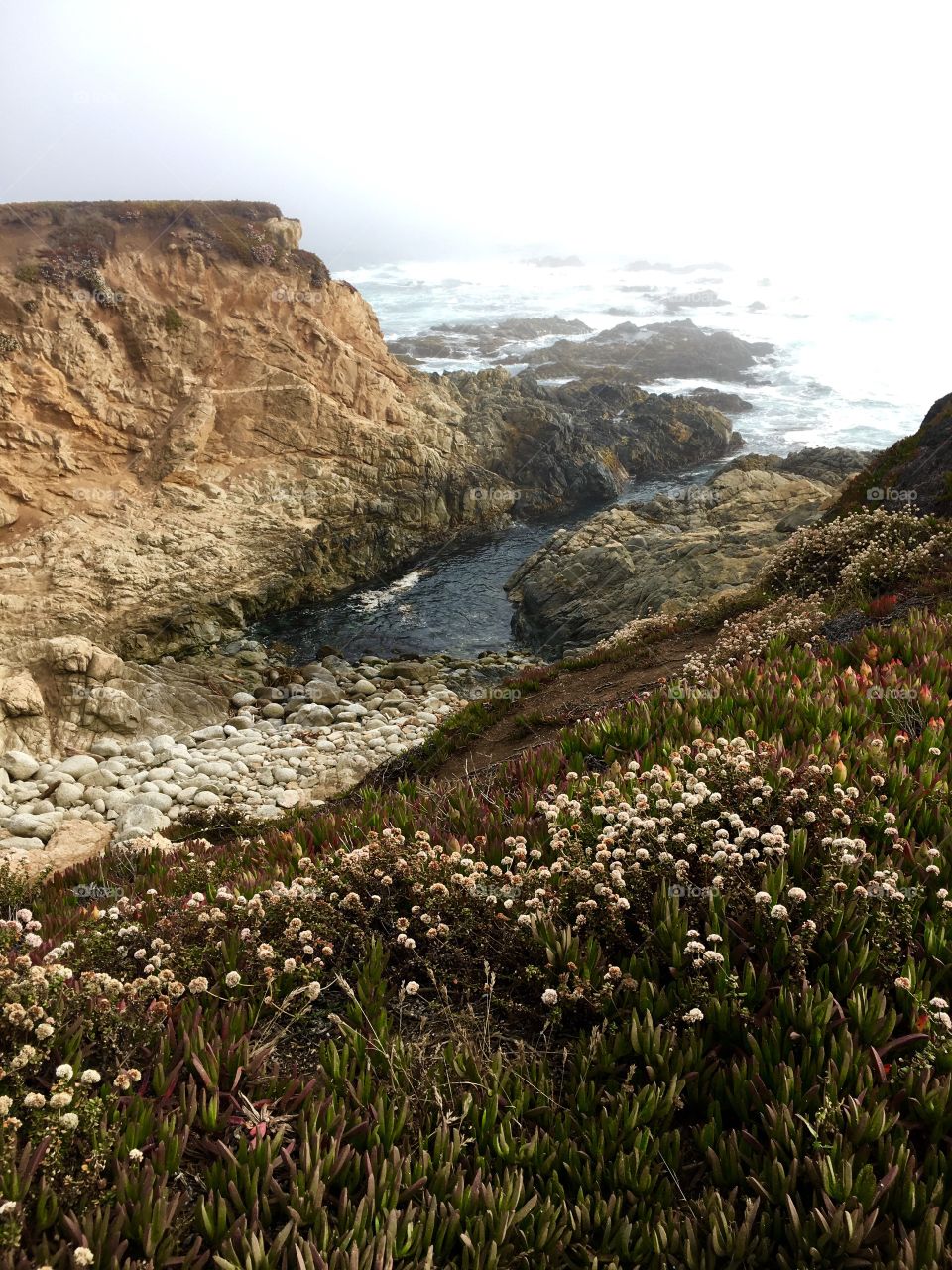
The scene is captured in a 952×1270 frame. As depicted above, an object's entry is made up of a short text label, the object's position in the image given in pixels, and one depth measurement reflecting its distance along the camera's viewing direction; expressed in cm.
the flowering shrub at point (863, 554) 1109
